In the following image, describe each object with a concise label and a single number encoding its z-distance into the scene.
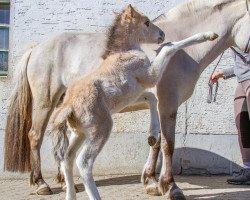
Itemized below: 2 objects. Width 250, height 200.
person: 6.25
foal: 4.09
